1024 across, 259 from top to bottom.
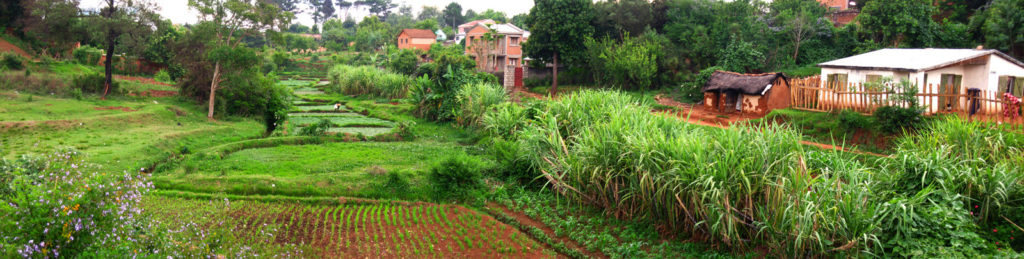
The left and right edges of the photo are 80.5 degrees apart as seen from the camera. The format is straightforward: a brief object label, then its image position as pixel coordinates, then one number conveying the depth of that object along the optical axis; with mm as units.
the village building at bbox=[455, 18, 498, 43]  68812
